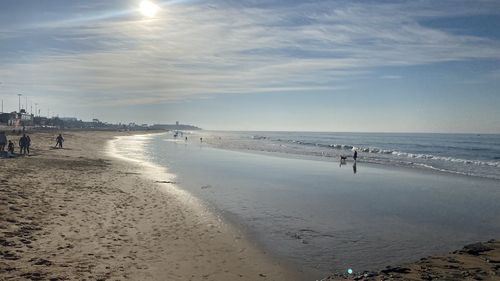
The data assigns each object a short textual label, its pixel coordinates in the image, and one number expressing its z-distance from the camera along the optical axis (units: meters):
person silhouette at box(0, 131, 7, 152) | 30.03
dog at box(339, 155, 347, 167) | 43.38
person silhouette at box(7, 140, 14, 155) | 30.22
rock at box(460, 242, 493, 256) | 10.62
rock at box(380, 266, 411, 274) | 8.98
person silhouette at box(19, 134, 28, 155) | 31.66
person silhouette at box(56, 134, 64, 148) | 45.41
